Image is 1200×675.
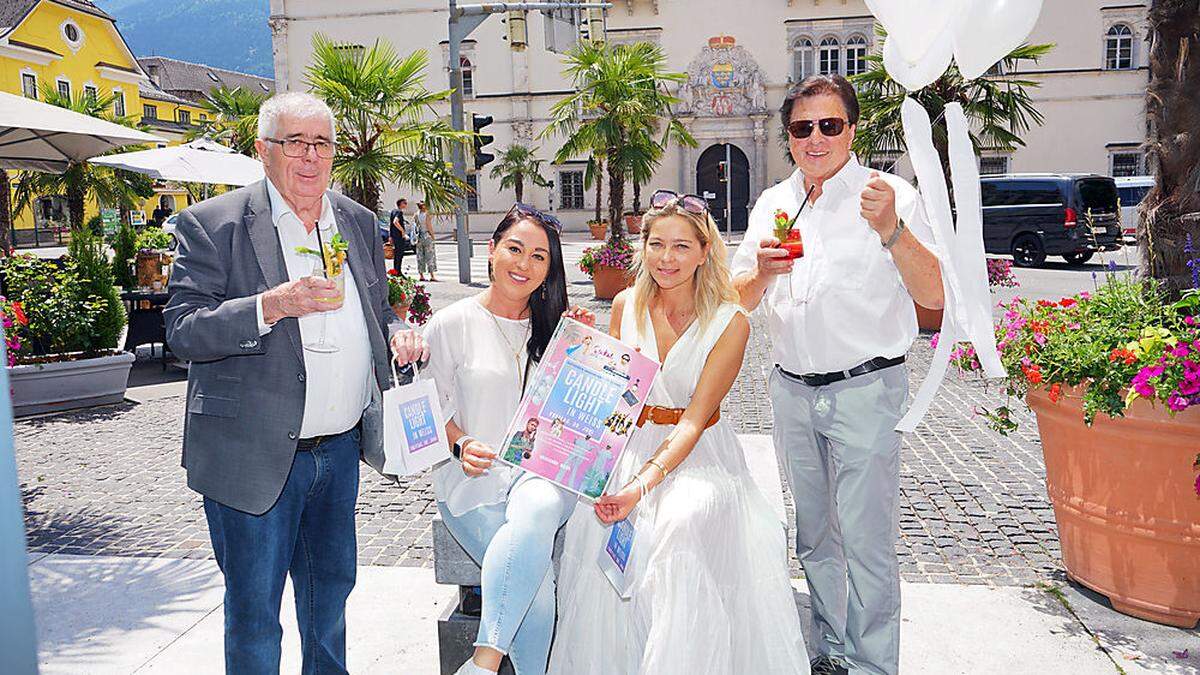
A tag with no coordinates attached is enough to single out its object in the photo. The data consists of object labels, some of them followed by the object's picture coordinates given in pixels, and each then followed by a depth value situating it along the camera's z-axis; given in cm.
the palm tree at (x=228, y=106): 2689
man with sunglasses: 301
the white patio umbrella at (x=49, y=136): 814
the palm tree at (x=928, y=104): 1214
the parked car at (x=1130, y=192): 2282
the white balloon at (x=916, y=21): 285
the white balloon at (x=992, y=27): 281
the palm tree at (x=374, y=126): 851
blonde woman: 280
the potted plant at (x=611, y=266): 1500
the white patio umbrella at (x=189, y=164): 1292
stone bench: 322
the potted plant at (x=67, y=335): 814
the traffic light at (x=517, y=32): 1423
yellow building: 4047
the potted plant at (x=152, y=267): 1106
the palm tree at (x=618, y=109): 1642
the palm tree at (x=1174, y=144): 388
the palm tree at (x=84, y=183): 2380
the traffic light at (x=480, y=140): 1458
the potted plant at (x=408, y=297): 951
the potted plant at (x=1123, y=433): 342
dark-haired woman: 283
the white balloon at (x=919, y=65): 296
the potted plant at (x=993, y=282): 1166
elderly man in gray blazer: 258
